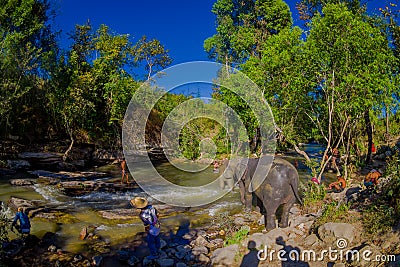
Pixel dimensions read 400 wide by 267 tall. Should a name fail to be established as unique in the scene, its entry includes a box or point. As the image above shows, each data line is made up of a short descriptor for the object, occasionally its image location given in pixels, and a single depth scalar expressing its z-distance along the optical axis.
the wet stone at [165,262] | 7.76
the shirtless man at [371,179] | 10.61
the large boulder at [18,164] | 21.12
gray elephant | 9.77
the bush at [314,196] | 11.23
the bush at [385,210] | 7.30
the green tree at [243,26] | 29.72
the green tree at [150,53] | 31.34
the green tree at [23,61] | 21.48
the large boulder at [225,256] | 7.71
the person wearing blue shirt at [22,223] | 8.88
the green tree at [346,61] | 11.74
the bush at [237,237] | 8.69
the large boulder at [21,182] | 16.53
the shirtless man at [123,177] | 19.00
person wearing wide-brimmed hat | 8.19
